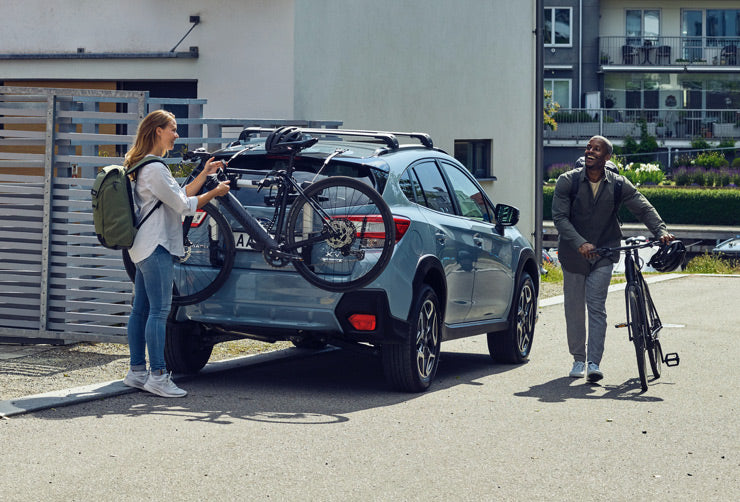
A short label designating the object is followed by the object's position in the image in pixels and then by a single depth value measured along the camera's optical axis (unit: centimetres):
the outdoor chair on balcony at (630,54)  6081
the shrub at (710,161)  5388
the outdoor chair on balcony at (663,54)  6097
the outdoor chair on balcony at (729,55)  6095
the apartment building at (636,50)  6069
